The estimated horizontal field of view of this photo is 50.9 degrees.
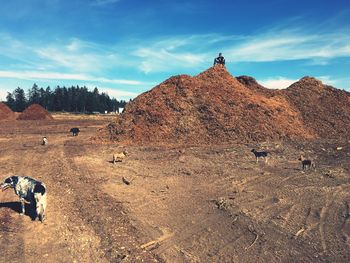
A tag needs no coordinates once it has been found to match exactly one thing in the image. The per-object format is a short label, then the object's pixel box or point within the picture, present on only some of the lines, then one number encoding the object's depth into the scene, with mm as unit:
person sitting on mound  44062
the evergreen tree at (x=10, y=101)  124700
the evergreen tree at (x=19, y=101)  121112
